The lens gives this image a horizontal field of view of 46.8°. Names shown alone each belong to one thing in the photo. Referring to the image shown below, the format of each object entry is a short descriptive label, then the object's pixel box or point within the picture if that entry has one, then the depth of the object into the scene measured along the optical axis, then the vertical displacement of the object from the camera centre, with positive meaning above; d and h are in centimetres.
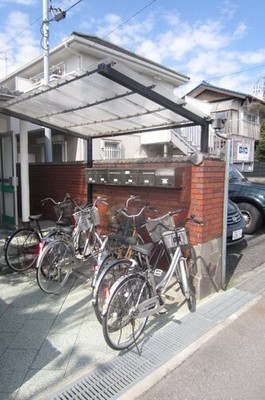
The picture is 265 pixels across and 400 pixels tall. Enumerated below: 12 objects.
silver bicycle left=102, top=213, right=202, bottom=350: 271 -118
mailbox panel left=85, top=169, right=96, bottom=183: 530 -7
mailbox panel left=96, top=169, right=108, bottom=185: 504 -8
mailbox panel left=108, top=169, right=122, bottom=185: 475 -8
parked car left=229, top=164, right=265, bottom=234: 710 -68
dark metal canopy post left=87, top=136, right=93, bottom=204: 565 -28
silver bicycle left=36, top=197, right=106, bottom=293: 386 -111
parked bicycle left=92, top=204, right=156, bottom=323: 281 -100
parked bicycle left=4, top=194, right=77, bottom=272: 446 -113
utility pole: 927 +346
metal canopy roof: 332 +91
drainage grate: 226 -160
